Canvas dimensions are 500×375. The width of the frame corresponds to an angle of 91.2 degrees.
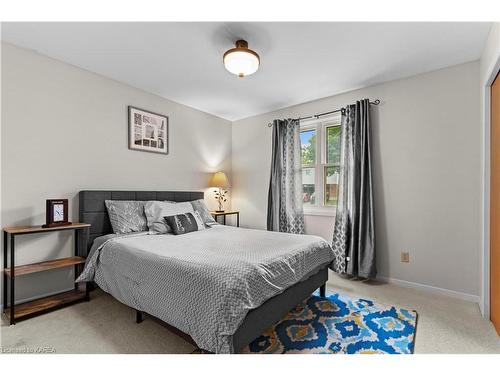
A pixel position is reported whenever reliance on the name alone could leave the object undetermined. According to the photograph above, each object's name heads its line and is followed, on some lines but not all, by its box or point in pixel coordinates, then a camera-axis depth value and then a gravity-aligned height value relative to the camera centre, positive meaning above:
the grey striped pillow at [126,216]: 2.63 -0.32
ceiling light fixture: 2.14 +1.15
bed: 1.42 -0.62
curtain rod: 3.06 +1.06
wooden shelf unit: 2.01 -0.72
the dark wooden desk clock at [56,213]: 2.28 -0.24
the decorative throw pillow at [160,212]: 2.71 -0.29
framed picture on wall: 3.15 +0.78
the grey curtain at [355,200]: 2.99 -0.16
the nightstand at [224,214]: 3.95 -0.44
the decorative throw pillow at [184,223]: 2.69 -0.40
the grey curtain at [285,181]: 3.76 +0.10
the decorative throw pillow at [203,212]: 3.31 -0.33
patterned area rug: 1.69 -1.11
